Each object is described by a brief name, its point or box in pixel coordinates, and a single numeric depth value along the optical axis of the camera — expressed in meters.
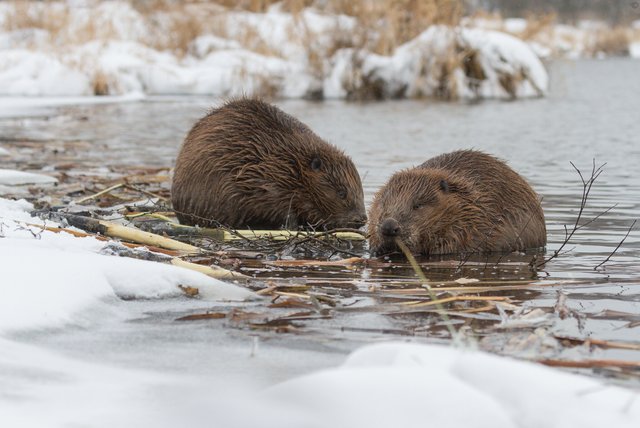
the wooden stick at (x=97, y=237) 8.74
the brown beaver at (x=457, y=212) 10.09
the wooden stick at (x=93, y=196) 12.12
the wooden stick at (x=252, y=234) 9.94
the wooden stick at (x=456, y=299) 7.12
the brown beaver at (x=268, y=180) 11.39
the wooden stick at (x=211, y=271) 7.84
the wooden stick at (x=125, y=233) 9.15
